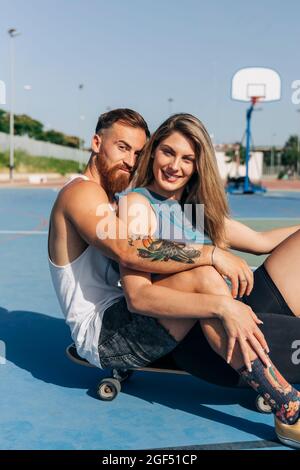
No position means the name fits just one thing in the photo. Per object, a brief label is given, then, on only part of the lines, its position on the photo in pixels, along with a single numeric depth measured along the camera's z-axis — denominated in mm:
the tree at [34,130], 61281
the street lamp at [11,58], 30084
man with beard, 2234
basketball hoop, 18203
